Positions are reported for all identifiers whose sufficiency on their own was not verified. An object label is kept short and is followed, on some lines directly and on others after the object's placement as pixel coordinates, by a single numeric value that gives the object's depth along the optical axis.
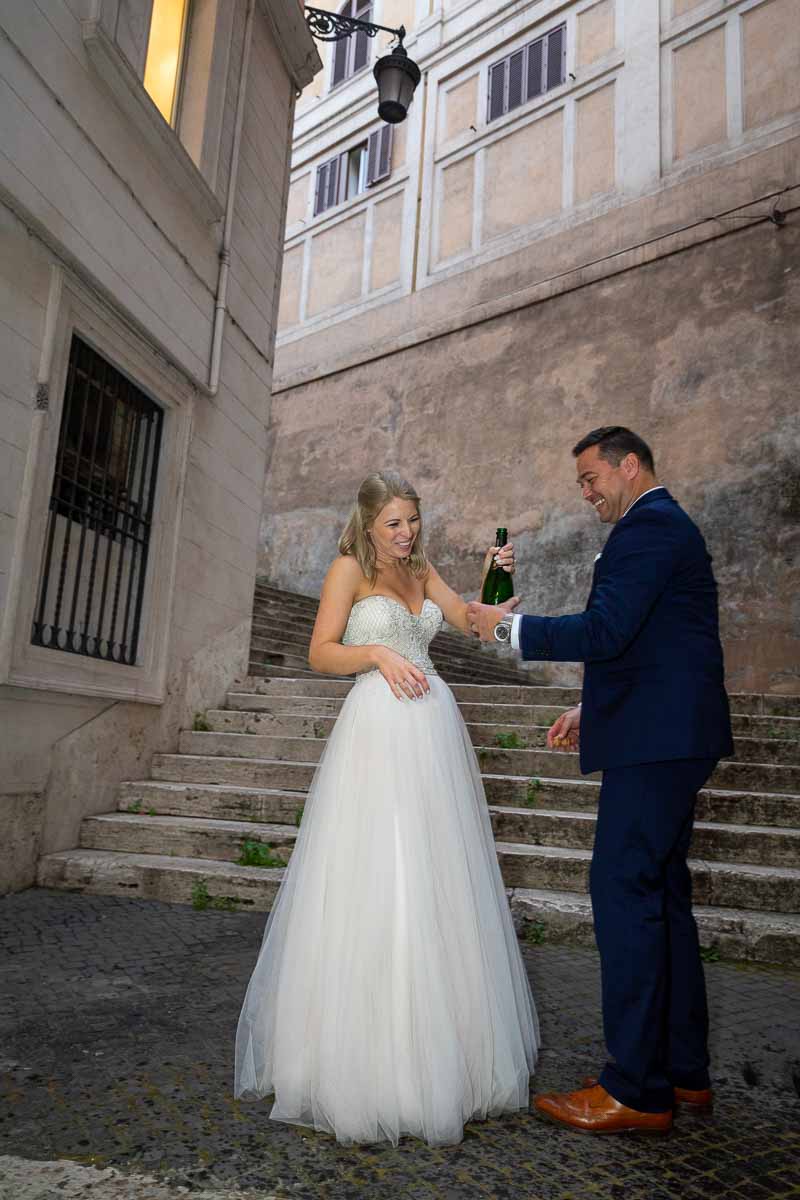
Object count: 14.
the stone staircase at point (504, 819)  4.33
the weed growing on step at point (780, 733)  6.02
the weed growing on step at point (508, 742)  6.08
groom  2.34
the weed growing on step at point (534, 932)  4.30
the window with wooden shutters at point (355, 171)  15.53
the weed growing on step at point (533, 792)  5.38
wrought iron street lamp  7.62
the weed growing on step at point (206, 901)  4.75
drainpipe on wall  6.84
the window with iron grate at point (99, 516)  5.36
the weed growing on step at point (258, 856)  5.03
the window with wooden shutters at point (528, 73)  13.47
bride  2.30
